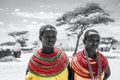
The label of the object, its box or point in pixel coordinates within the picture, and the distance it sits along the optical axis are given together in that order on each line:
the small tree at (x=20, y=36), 43.27
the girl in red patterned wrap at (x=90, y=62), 3.11
